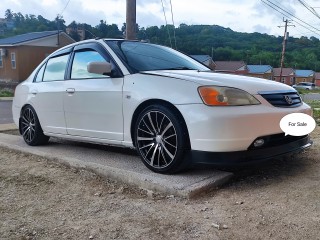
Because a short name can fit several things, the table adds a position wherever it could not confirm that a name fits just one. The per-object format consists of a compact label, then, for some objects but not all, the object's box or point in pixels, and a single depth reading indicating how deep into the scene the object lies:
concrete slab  2.39
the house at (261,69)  52.58
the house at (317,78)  67.88
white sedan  2.39
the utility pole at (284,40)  32.82
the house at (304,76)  68.05
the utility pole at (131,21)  5.45
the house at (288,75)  63.67
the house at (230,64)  41.70
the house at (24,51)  22.79
